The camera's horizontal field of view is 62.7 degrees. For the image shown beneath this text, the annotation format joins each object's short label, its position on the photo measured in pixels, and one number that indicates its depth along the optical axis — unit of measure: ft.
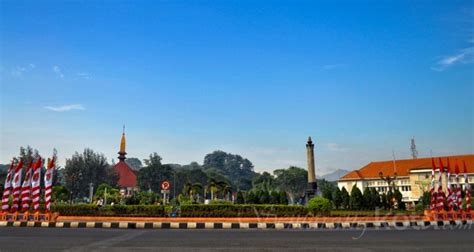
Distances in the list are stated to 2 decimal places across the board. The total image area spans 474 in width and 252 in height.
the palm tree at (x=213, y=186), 137.28
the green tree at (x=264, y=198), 119.96
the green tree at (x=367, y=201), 119.03
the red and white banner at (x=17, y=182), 58.70
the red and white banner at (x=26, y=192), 56.18
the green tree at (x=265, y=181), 294.87
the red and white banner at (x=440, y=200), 62.39
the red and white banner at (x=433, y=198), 63.10
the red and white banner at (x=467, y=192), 63.41
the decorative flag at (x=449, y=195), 65.92
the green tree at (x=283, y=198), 117.08
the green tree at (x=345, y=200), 123.44
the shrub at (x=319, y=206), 69.41
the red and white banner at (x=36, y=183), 57.26
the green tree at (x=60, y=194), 126.82
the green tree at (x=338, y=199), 125.18
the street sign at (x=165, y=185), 82.85
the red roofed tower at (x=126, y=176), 254.88
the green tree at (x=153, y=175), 246.47
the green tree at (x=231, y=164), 479.00
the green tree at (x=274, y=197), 120.37
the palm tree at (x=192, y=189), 132.46
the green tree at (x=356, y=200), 119.85
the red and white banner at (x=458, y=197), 64.60
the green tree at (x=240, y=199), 111.86
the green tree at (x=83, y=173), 187.52
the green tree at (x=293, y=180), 312.09
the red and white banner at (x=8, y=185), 58.22
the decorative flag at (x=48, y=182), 56.70
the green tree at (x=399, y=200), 114.75
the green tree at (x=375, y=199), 120.67
